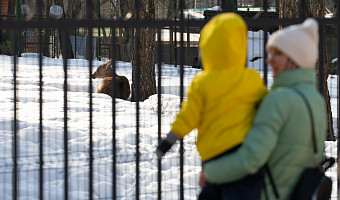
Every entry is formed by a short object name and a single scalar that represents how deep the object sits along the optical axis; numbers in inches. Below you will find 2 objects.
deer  1026.0
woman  215.8
